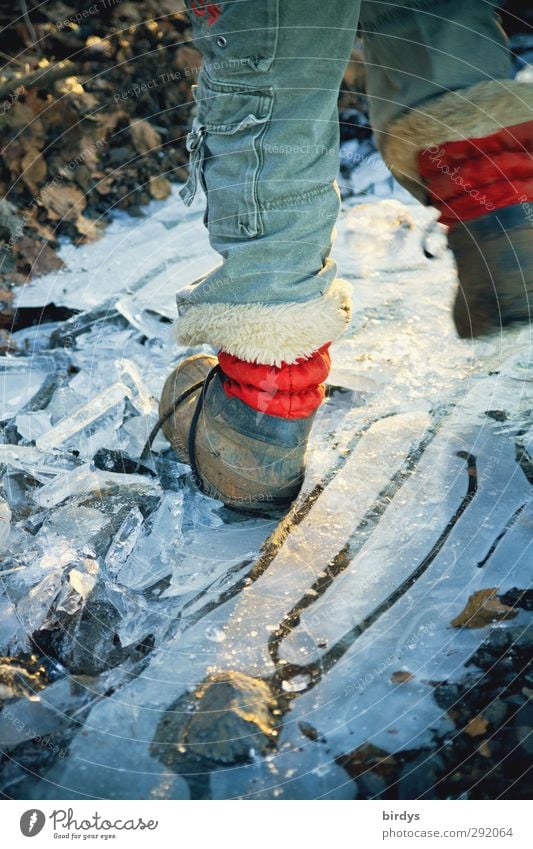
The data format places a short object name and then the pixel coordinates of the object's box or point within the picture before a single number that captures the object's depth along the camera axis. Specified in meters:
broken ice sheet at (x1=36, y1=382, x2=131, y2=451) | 1.39
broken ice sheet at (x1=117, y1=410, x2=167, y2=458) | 1.39
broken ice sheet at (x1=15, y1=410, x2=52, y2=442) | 1.41
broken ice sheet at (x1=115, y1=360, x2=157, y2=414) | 1.47
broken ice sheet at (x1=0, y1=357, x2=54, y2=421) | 1.50
